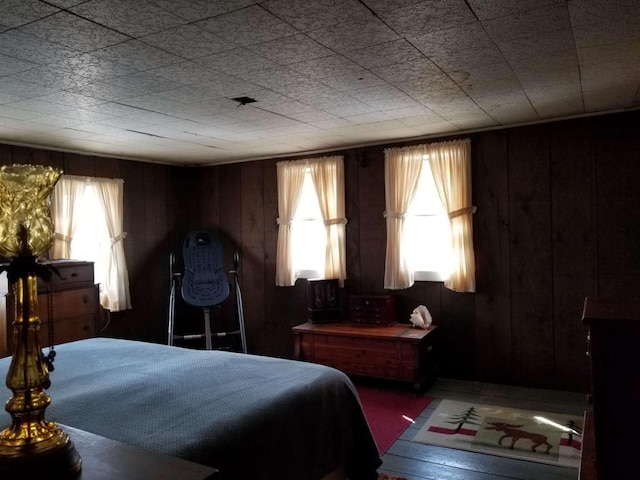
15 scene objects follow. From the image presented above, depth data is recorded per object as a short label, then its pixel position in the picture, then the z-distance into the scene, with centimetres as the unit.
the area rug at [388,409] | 348
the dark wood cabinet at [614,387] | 168
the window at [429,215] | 456
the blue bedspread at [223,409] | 179
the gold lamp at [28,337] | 107
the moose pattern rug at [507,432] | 310
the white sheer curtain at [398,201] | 482
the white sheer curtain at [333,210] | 521
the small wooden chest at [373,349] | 434
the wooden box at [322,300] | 504
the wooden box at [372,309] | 479
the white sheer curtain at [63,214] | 481
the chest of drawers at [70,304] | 425
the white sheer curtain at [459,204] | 454
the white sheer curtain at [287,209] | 547
